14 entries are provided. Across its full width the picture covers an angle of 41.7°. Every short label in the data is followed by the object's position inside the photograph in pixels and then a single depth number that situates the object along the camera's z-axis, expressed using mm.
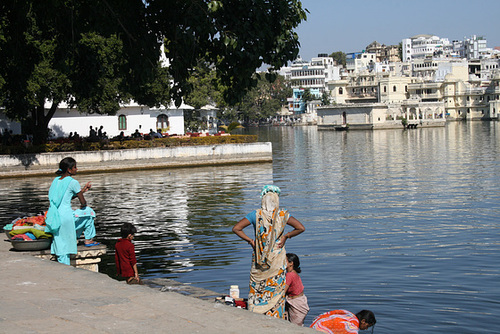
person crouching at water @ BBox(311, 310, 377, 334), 7977
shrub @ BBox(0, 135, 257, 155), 38125
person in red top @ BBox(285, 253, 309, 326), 8773
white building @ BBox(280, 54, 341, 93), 193000
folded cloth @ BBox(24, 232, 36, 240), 11391
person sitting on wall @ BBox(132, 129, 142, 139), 48791
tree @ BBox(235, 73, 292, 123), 156875
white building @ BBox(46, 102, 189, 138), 57625
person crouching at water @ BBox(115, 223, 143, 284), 10047
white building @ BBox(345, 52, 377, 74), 193475
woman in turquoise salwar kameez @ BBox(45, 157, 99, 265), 10562
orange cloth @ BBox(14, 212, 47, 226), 11432
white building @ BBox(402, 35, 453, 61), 183900
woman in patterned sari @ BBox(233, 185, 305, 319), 7859
